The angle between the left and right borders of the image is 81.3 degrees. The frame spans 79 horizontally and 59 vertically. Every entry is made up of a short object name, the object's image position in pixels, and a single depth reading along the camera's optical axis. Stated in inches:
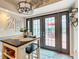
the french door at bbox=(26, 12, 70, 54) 98.1
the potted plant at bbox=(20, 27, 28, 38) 76.4
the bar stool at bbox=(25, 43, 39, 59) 56.7
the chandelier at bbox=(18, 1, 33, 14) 60.6
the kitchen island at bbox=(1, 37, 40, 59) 41.6
